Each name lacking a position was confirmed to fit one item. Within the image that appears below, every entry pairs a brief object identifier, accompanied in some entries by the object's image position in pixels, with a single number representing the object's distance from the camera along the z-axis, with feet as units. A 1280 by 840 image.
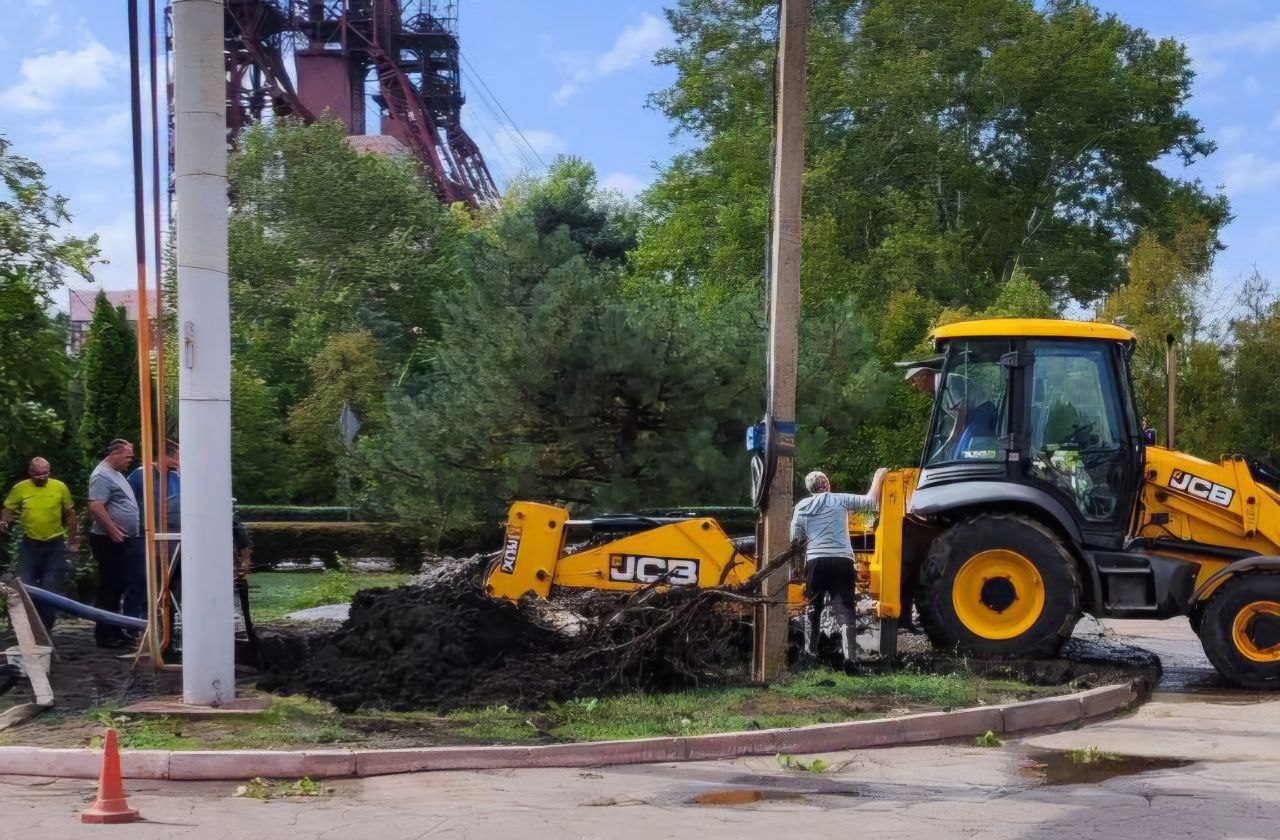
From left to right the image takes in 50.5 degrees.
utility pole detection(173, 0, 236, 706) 29.17
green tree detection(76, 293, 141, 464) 68.80
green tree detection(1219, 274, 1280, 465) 95.25
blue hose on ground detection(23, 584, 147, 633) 32.24
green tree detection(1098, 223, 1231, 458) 92.63
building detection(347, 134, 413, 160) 205.67
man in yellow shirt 39.09
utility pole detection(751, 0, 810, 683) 33.06
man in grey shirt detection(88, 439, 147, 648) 39.45
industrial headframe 188.34
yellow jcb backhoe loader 34.60
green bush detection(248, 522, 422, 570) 83.15
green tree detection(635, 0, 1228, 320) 127.13
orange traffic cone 20.62
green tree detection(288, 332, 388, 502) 115.03
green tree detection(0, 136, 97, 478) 45.14
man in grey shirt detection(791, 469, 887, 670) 35.01
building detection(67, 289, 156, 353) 234.89
